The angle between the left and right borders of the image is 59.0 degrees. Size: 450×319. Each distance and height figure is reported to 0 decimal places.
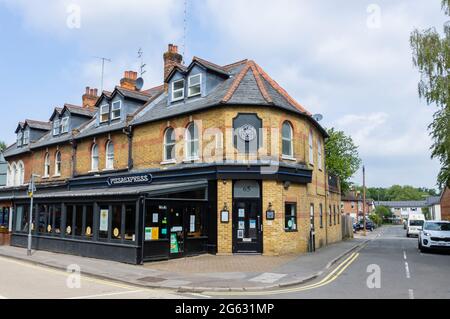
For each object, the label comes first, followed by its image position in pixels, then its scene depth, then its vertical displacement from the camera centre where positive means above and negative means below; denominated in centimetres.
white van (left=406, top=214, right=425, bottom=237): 3997 -227
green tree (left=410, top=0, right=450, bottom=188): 1677 +598
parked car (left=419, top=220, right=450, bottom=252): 1912 -156
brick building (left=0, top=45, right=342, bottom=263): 1623 +122
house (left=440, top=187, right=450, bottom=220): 5525 -20
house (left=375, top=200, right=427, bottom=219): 13575 -81
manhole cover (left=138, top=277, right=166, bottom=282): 1140 -216
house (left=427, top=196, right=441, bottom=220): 7218 -103
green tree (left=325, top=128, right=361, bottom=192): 3866 +475
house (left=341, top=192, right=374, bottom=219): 8430 -5
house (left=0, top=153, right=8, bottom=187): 3347 +272
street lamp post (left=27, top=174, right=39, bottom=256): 1841 +80
